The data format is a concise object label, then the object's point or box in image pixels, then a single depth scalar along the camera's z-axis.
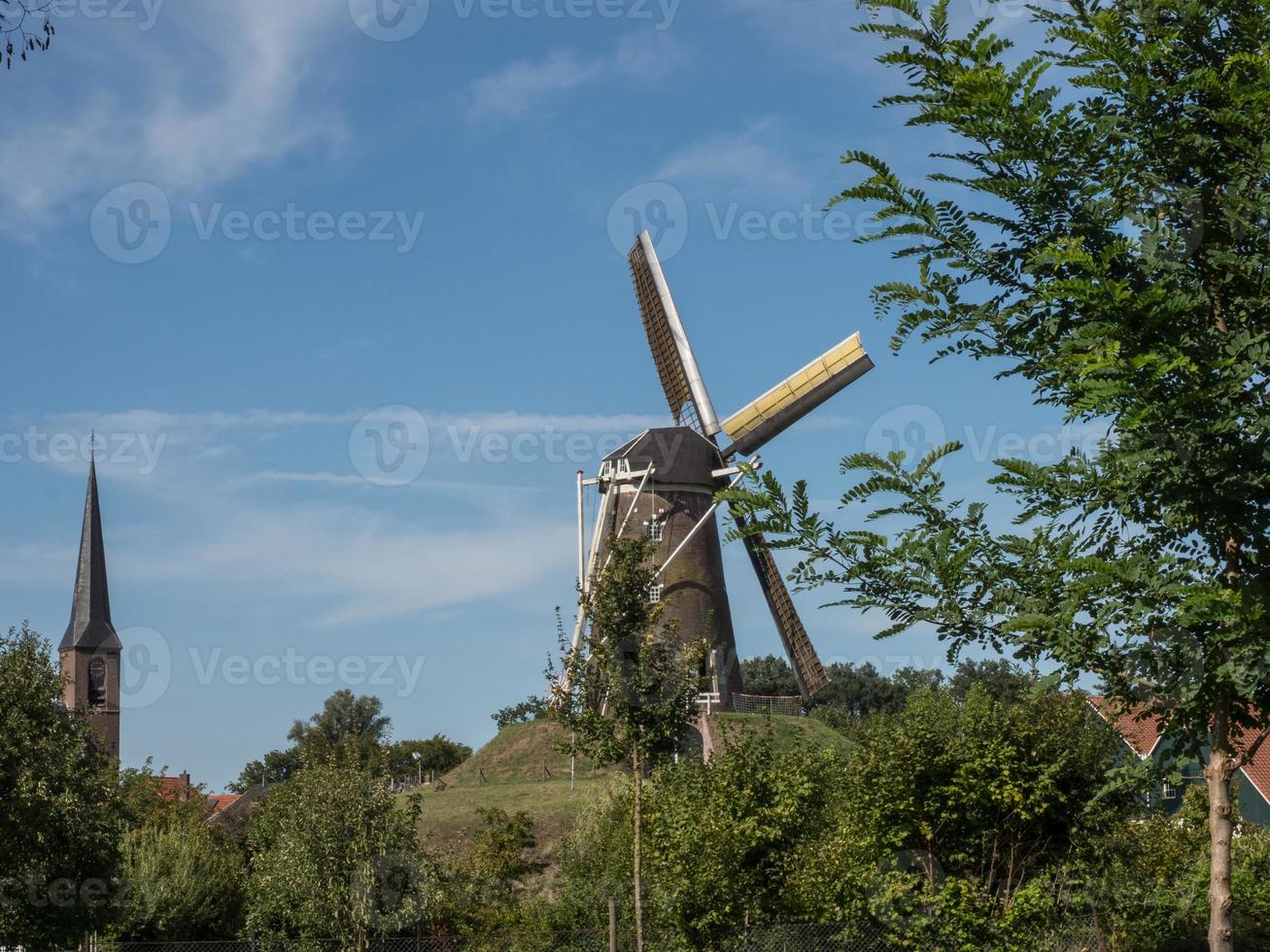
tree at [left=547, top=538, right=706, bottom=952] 16.92
